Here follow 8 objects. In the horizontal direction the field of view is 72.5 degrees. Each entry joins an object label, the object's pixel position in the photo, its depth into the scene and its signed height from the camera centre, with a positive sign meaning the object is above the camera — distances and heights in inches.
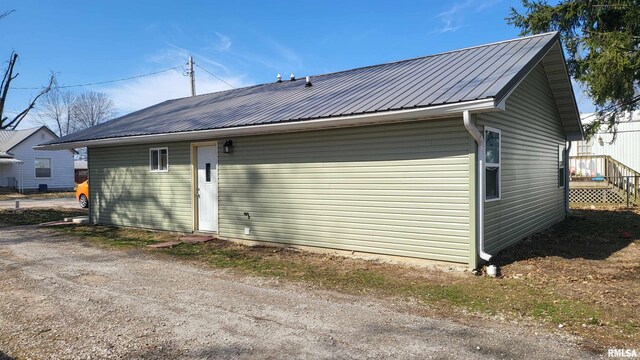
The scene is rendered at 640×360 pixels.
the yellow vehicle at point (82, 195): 765.3 -37.7
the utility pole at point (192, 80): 1007.6 +213.0
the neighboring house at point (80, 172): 1911.0 +7.6
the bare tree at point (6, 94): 696.4 +127.3
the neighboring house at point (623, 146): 888.9 +43.4
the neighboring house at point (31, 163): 1279.5 +33.1
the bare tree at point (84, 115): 2299.5 +310.6
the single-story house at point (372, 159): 269.7 +9.1
